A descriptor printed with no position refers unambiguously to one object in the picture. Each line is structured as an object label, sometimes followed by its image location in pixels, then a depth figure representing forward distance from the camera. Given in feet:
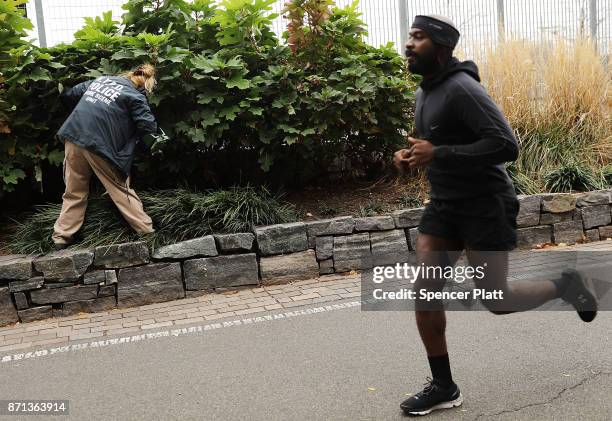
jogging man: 9.70
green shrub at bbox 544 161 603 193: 25.44
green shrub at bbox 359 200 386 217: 22.63
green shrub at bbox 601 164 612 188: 26.06
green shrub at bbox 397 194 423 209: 23.61
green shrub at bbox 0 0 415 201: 21.44
